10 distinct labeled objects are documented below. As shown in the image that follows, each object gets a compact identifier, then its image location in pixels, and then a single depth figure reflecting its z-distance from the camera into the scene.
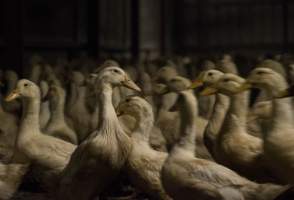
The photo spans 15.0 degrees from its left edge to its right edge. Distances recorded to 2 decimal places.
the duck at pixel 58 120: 10.59
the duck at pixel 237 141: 8.15
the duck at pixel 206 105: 11.31
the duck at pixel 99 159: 7.76
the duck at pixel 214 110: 9.25
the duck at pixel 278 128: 7.40
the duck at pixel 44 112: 11.31
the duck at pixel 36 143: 8.67
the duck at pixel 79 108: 11.29
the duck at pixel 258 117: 9.31
